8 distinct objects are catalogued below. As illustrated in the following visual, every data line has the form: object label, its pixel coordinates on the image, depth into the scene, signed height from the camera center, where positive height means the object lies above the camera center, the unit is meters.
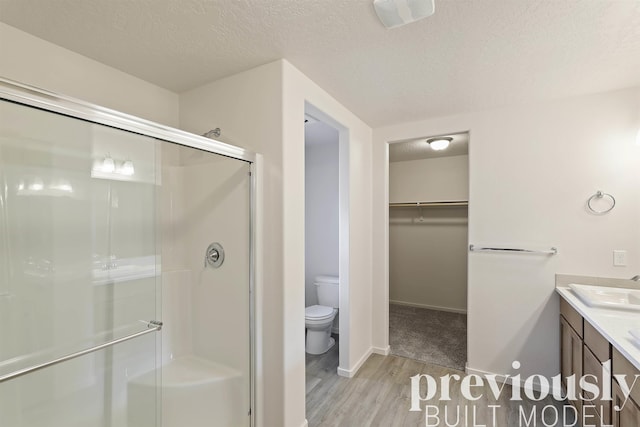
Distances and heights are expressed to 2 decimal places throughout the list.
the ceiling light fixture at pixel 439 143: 3.27 +0.86
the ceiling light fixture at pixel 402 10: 1.24 +0.93
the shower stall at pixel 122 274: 1.41 -0.35
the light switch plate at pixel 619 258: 2.07 -0.30
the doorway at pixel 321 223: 3.05 -0.07
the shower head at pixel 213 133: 1.94 +0.58
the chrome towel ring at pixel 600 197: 2.11 +0.12
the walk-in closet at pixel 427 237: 4.00 -0.32
